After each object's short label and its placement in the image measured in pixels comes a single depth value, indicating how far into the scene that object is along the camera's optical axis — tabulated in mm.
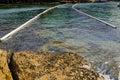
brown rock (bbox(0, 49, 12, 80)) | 3010
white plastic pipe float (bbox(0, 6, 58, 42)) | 7100
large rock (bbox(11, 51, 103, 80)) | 3037
